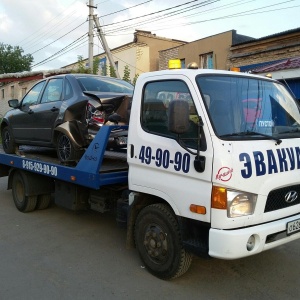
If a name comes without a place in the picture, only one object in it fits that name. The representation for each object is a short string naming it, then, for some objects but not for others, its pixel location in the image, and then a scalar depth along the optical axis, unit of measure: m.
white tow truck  3.24
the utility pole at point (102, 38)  19.25
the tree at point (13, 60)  47.56
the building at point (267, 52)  14.20
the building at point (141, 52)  25.92
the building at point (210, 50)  18.09
